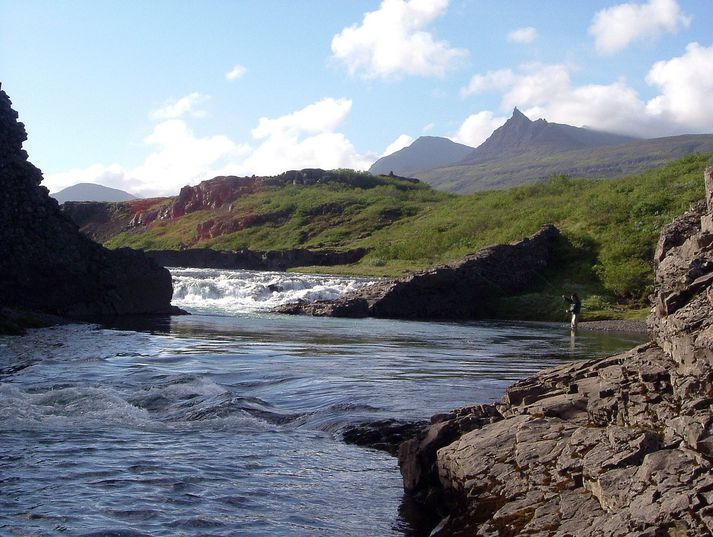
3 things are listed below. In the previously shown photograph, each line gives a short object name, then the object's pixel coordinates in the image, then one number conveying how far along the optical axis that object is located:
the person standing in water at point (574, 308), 35.12
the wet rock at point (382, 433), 12.35
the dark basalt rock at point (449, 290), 45.28
